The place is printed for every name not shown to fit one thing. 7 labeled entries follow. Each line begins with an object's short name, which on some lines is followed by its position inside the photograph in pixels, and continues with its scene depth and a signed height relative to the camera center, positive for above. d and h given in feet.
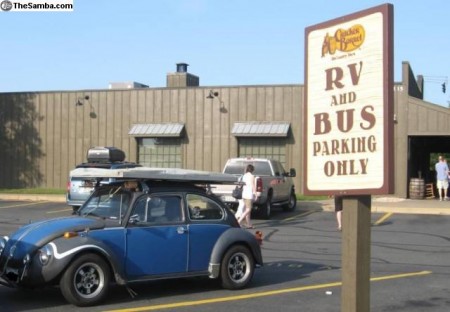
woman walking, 54.60 -3.37
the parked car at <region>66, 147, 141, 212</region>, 62.64 -1.03
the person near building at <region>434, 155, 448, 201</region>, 83.51 -2.75
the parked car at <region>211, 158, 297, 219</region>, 64.13 -3.28
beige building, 86.38 +3.99
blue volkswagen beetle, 25.26 -3.65
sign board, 11.32 +0.91
